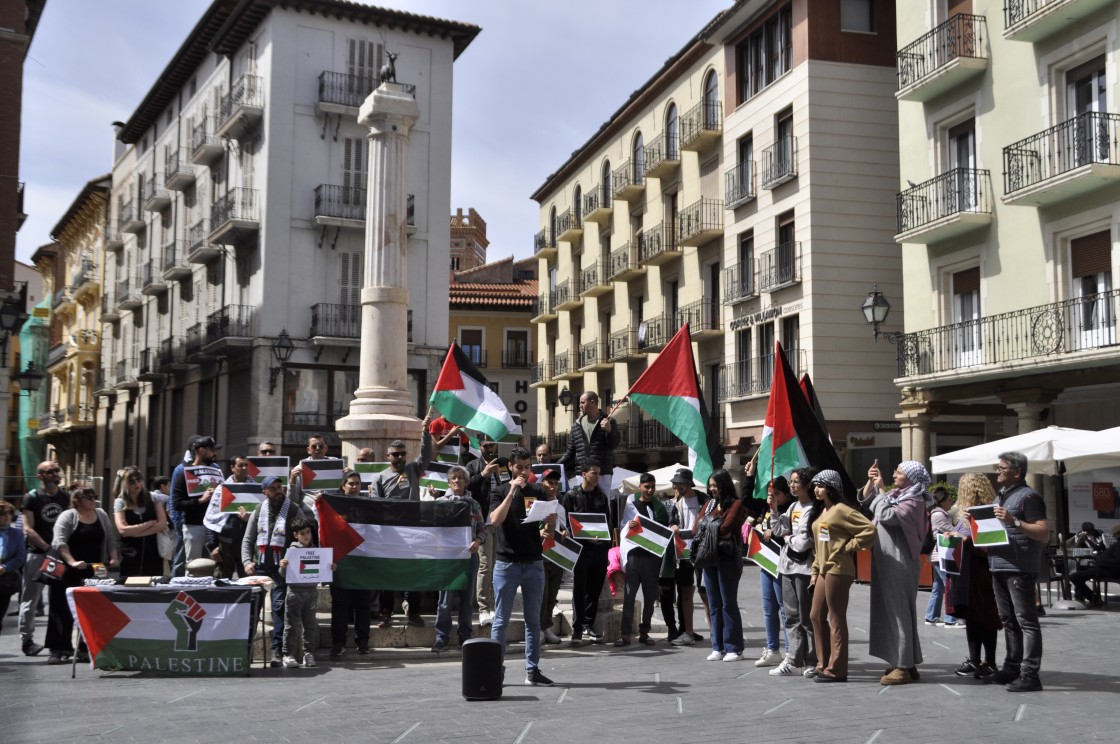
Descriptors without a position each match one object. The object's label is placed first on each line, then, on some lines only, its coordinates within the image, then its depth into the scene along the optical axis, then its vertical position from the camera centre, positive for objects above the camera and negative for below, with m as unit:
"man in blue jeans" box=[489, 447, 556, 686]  10.45 -0.82
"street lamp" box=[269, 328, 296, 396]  34.00 +3.66
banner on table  10.92 -1.39
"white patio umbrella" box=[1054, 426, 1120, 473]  17.16 +0.40
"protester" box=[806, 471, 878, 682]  10.14 -0.76
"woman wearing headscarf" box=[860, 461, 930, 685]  10.25 -0.85
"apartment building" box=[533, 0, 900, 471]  31.59 +7.73
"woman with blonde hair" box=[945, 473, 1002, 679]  10.46 -1.07
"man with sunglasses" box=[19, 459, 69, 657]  12.87 -0.41
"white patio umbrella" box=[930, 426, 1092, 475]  17.77 +0.36
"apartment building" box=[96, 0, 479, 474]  36.75 +8.41
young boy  11.52 -1.33
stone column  17.39 +2.92
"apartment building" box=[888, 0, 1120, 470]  22.67 +5.42
